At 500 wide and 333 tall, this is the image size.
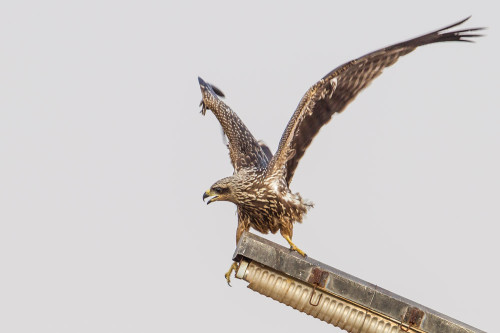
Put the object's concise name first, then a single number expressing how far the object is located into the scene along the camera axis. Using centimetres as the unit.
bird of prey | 2115
